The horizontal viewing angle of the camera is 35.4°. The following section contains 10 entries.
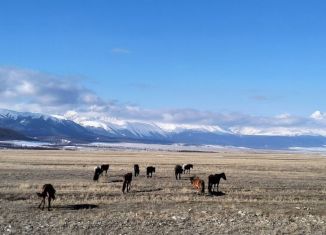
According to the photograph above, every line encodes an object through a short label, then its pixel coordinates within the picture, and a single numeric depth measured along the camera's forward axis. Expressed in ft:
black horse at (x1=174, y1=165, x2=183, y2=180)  132.11
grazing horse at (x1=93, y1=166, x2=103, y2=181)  123.13
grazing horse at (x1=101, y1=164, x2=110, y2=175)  142.63
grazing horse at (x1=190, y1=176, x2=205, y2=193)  98.12
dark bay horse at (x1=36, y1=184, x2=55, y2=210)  77.55
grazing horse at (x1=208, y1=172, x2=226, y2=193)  101.02
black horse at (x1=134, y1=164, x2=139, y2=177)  140.26
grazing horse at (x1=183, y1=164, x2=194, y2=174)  161.84
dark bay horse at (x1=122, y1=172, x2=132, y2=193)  99.77
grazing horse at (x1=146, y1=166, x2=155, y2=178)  136.82
